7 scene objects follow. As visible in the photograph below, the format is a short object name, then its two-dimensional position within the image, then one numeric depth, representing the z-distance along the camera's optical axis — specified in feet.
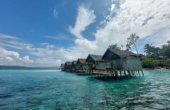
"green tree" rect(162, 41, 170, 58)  141.65
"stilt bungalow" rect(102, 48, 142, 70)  52.41
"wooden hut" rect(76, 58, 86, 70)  105.87
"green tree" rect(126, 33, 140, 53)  146.29
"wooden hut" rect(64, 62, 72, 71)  161.68
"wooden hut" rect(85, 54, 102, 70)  70.58
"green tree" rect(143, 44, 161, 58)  170.88
